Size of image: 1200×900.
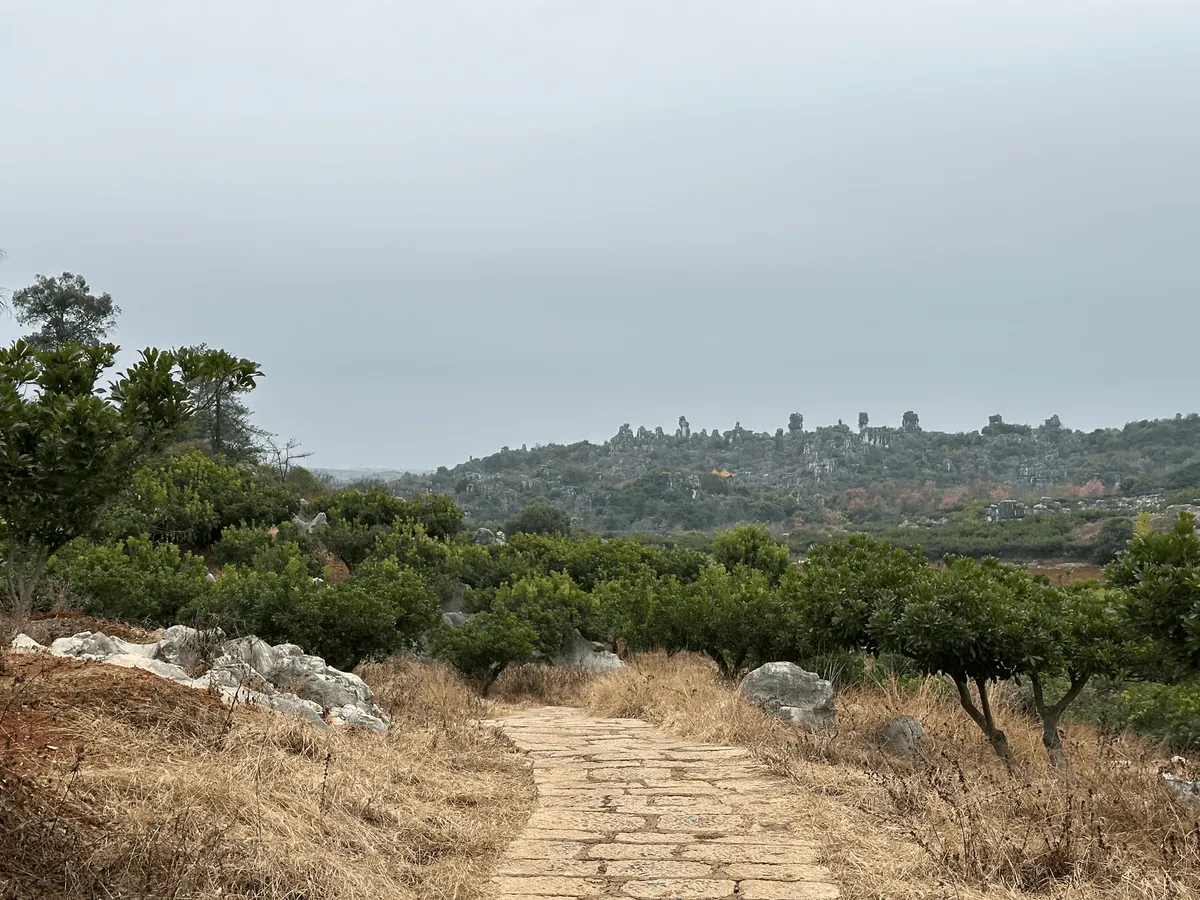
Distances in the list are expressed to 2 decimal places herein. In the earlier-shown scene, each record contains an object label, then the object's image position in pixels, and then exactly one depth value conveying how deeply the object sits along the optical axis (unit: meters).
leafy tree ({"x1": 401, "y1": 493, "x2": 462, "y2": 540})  30.72
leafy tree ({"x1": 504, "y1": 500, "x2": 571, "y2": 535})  50.53
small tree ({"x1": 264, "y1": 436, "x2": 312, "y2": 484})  41.87
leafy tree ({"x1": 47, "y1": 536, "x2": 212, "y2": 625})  14.06
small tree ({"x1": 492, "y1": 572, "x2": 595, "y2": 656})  18.92
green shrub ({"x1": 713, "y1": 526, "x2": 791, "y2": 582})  23.73
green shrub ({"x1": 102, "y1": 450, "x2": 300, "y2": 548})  24.19
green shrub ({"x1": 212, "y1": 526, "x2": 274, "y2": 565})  24.17
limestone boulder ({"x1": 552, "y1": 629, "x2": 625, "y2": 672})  19.78
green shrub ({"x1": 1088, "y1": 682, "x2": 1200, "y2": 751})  12.60
